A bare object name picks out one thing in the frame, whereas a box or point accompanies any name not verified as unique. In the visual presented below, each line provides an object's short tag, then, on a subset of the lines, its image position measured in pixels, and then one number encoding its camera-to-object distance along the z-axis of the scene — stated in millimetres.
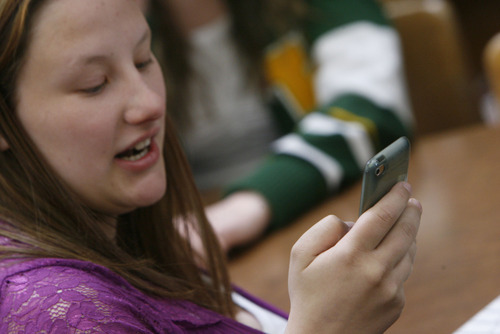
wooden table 1810
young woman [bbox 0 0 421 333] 1582
